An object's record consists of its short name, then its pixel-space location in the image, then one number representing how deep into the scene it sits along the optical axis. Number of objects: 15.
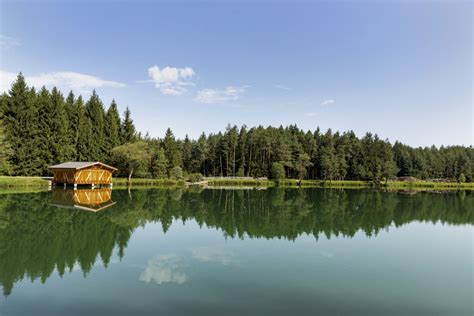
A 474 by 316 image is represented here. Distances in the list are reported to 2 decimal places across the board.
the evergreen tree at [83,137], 49.47
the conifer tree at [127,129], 57.06
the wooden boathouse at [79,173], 37.64
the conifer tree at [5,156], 36.41
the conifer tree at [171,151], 56.75
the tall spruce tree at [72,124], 48.34
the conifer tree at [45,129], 44.47
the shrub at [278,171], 61.22
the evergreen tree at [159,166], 52.22
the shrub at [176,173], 53.03
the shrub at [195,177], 56.00
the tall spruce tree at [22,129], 41.91
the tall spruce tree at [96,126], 50.48
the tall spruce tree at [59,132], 45.66
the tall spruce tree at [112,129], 53.59
